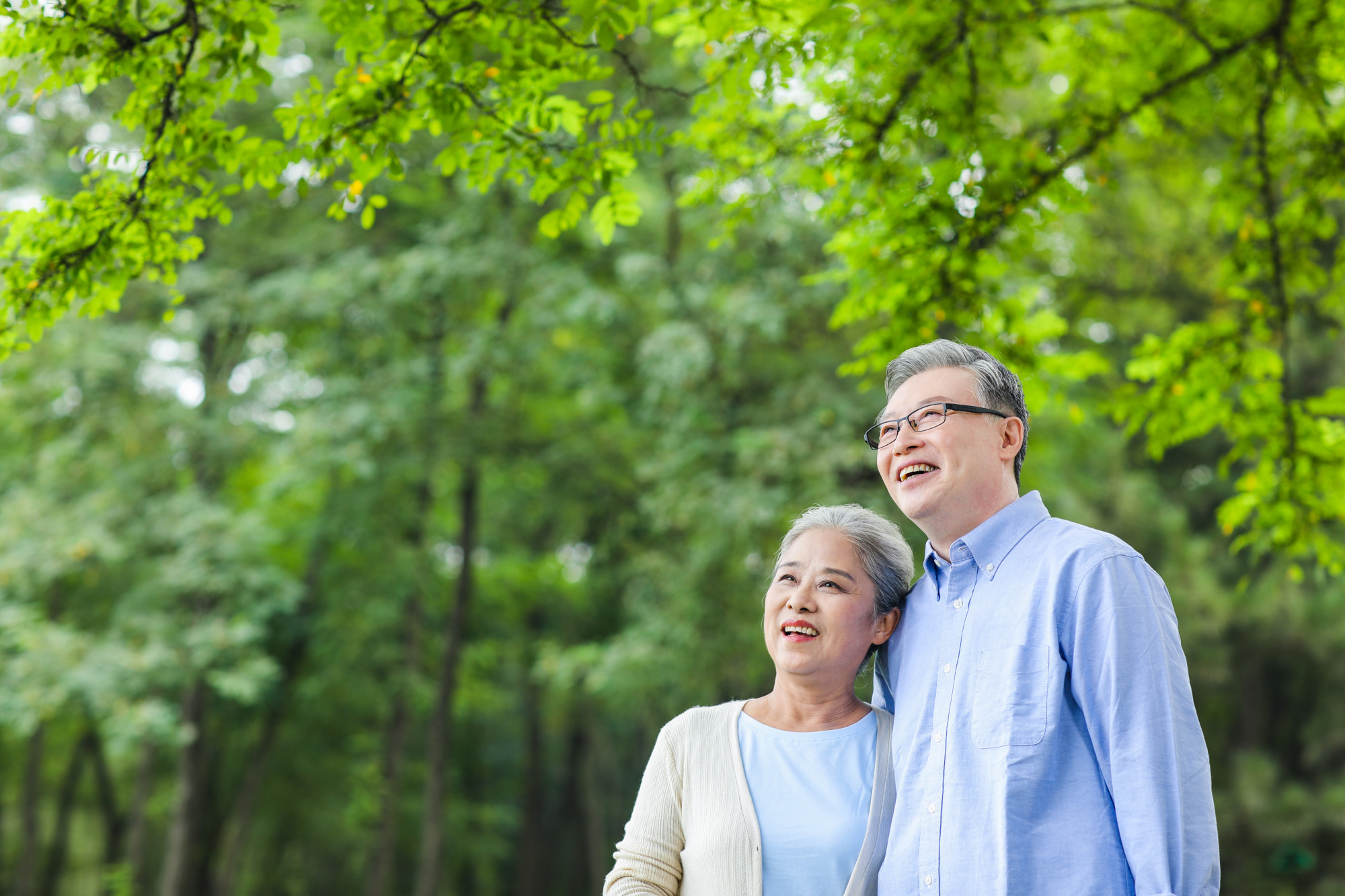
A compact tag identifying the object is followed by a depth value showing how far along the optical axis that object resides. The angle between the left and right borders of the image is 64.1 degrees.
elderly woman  2.18
